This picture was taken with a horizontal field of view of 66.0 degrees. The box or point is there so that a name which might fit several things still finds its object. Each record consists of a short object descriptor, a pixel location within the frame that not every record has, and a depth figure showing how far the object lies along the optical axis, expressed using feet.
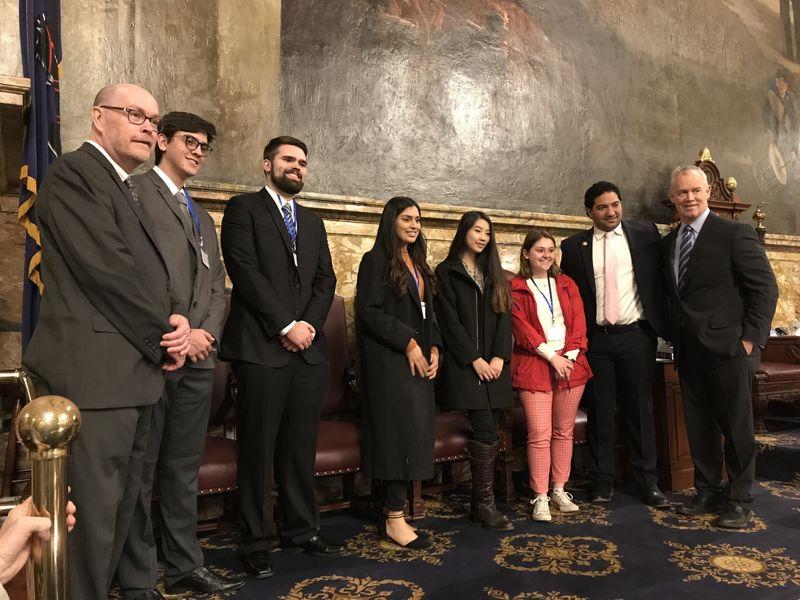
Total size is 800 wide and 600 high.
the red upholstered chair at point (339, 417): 10.85
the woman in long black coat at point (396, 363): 10.24
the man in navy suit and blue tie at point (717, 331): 11.01
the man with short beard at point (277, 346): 9.07
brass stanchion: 3.03
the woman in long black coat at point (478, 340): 11.17
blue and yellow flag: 8.88
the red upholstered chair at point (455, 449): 11.75
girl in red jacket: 11.80
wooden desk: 13.41
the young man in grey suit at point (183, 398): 8.11
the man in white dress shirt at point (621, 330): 12.39
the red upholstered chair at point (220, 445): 9.68
